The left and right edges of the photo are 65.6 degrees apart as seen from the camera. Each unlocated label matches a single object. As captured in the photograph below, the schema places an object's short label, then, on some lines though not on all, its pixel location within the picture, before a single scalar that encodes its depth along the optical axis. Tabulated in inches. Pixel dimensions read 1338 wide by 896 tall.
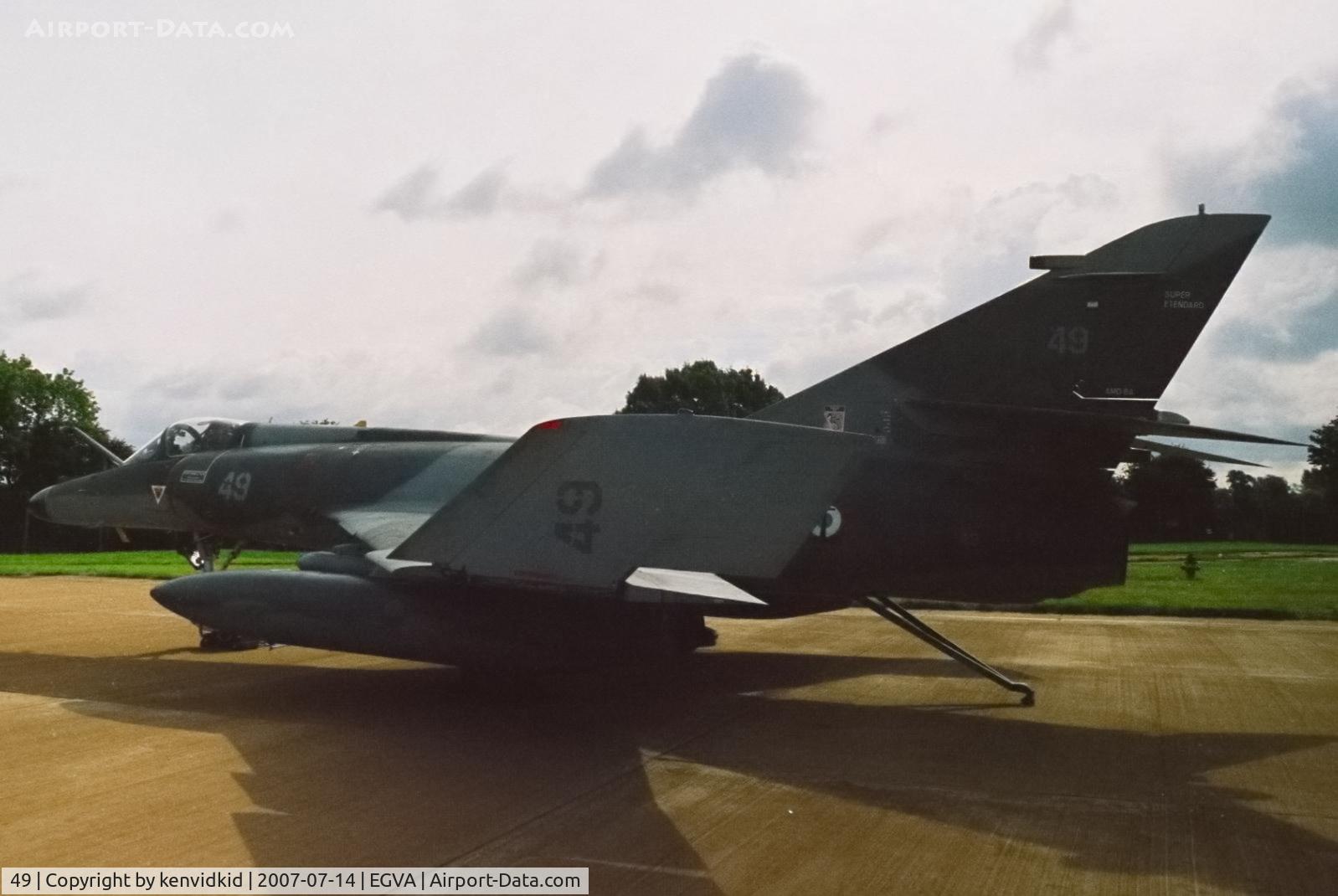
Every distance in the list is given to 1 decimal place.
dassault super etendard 322.3
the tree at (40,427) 1811.0
